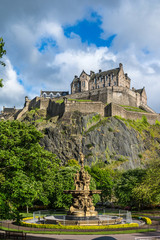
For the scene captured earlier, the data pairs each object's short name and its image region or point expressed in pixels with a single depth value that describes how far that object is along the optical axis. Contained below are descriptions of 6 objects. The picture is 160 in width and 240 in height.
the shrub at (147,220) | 27.97
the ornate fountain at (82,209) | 26.06
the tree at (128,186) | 46.76
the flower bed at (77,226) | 23.66
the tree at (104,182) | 58.75
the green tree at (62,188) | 41.56
